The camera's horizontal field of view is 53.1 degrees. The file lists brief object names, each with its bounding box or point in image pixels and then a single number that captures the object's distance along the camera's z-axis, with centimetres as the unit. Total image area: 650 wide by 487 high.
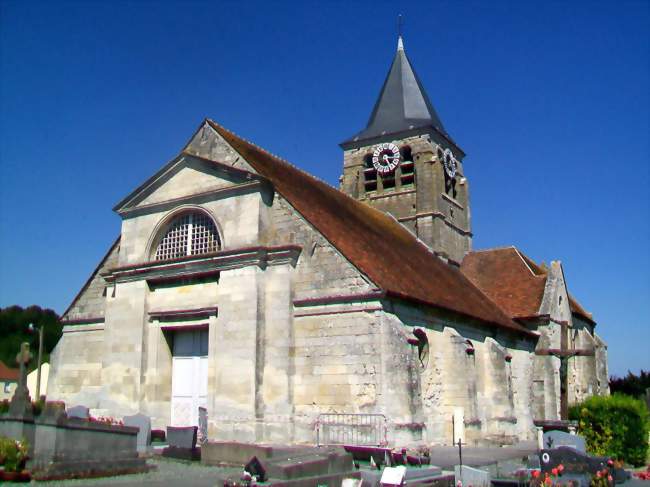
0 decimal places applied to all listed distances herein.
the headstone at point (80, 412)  1792
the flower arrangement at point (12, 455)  1102
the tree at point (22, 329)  6556
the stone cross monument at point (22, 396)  1223
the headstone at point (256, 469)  999
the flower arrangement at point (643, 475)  1299
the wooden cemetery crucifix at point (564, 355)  2609
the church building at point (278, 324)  1656
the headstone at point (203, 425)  1733
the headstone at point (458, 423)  1845
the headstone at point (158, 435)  1766
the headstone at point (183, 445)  1446
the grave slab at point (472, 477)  1050
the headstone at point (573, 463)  1015
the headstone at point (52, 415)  1166
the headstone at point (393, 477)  974
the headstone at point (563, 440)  1245
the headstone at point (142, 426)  1589
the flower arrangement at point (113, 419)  1638
